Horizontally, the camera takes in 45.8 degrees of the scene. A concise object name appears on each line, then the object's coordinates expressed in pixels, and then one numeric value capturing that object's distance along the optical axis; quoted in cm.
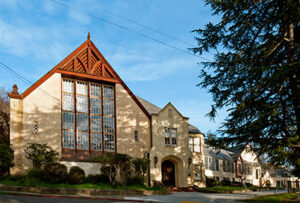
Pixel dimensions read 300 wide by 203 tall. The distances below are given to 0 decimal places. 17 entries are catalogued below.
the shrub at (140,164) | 3156
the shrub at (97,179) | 2989
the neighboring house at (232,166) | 4947
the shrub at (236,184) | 4925
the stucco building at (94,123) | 3002
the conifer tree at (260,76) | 1738
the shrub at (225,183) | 4692
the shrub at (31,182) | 2378
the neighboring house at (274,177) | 6844
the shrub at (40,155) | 2757
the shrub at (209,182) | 3975
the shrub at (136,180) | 3133
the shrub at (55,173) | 2591
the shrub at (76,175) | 2709
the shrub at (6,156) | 2634
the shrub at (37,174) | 2612
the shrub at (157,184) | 3280
